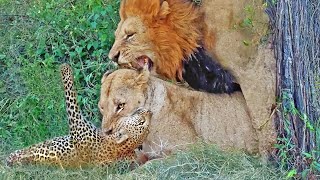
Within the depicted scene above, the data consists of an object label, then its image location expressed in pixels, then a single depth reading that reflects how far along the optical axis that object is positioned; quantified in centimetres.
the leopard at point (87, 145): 978
